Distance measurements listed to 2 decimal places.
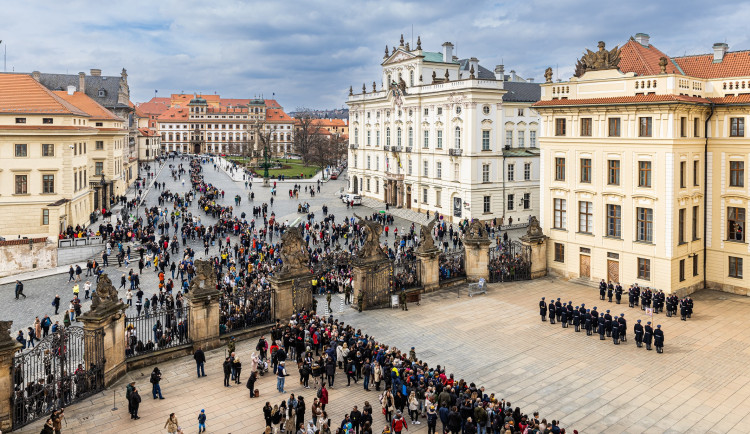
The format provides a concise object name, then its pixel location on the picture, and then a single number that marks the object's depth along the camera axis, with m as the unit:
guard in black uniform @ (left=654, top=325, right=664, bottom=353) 21.52
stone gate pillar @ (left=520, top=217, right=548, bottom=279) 33.31
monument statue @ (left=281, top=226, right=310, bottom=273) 23.89
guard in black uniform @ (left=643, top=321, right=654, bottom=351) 21.95
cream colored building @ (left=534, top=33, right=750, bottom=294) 28.84
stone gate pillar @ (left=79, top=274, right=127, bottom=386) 18.14
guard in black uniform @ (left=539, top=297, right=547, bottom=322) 25.16
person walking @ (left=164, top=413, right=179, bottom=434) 14.53
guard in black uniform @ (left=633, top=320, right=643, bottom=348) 22.28
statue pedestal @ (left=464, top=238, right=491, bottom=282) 30.98
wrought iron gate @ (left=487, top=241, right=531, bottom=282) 32.16
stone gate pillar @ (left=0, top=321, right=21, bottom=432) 15.48
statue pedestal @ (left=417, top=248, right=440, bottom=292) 29.34
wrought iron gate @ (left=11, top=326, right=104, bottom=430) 16.19
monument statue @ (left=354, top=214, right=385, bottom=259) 26.41
